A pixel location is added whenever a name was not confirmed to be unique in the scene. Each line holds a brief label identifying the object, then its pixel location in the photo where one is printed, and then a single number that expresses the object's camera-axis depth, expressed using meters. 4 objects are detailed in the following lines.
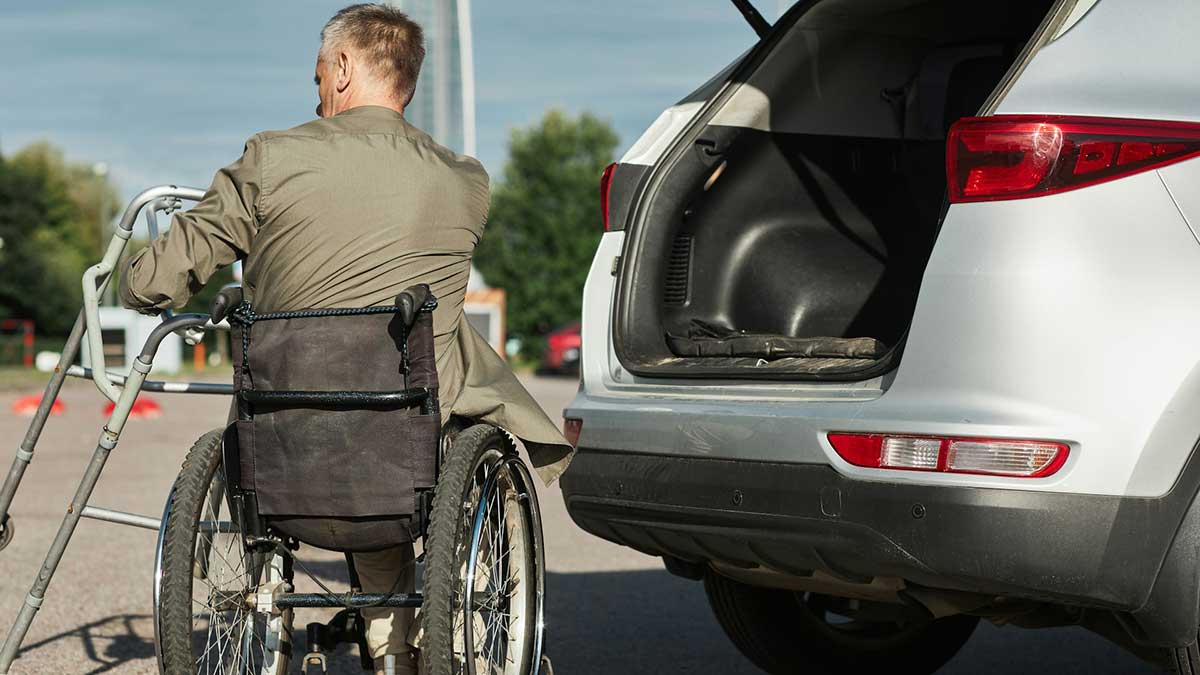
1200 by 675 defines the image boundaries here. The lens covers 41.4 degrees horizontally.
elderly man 3.47
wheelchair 3.35
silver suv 3.34
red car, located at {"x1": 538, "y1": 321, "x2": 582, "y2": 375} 33.66
